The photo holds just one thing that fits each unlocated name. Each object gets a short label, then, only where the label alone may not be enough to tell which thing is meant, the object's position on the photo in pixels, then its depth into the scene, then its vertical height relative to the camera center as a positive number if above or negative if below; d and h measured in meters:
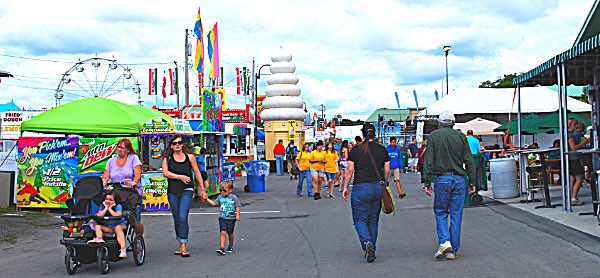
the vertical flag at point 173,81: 56.62 +5.59
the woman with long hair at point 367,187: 8.70 -0.55
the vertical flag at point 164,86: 58.56 +5.37
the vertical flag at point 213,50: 25.39 +3.66
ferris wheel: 42.94 +5.15
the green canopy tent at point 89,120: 16.41 +0.73
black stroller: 8.18 -0.99
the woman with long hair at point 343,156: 21.93 -0.37
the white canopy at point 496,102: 38.75 +2.42
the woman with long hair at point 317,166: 19.31 -0.60
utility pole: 38.62 +4.28
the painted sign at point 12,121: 34.82 +1.75
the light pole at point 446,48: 42.31 +5.96
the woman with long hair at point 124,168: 9.49 -0.28
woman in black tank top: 9.41 -0.52
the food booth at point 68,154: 15.93 -0.11
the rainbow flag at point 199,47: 24.48 +3.63
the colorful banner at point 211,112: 19.30 +1.06
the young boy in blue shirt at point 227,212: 9.66 -0.94
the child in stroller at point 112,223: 8.30 -0.92
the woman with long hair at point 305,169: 19.75 -0.69
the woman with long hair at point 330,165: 19.52 -0.57
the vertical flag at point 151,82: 56.59 +5.57
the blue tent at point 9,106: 49.47 +3.29
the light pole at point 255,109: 40.96 +2.42
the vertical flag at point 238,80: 55.53 +5.65
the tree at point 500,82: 76.76 +7.30
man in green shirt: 8.53 -0.45
